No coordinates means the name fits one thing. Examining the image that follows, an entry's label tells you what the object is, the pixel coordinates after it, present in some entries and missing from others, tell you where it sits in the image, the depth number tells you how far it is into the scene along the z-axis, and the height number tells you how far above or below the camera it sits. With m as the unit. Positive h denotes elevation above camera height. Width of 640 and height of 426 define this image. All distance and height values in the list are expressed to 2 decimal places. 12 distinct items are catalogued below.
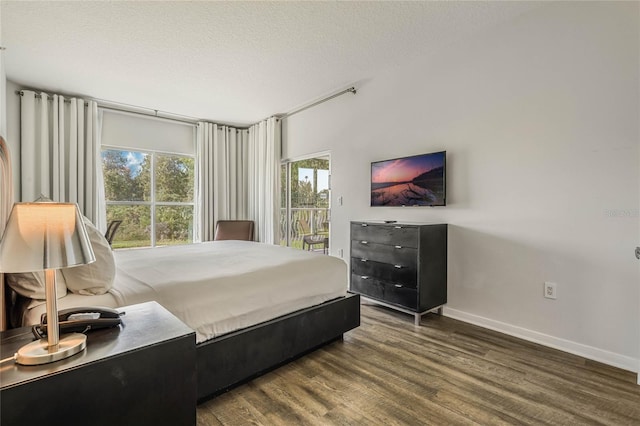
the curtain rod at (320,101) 3.90 +1.64
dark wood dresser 2.81 -0.54
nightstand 0.83 -0.52
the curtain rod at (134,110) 4.19 +1.63
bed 1.61 -0.55
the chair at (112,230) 3.86 -0.21
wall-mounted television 3.02 +0.34
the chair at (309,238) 4.66 -0.42
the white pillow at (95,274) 1.51 -0.31
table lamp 0.85 -0.10
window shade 4.54 +1.33
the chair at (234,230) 5.12 -0.30
